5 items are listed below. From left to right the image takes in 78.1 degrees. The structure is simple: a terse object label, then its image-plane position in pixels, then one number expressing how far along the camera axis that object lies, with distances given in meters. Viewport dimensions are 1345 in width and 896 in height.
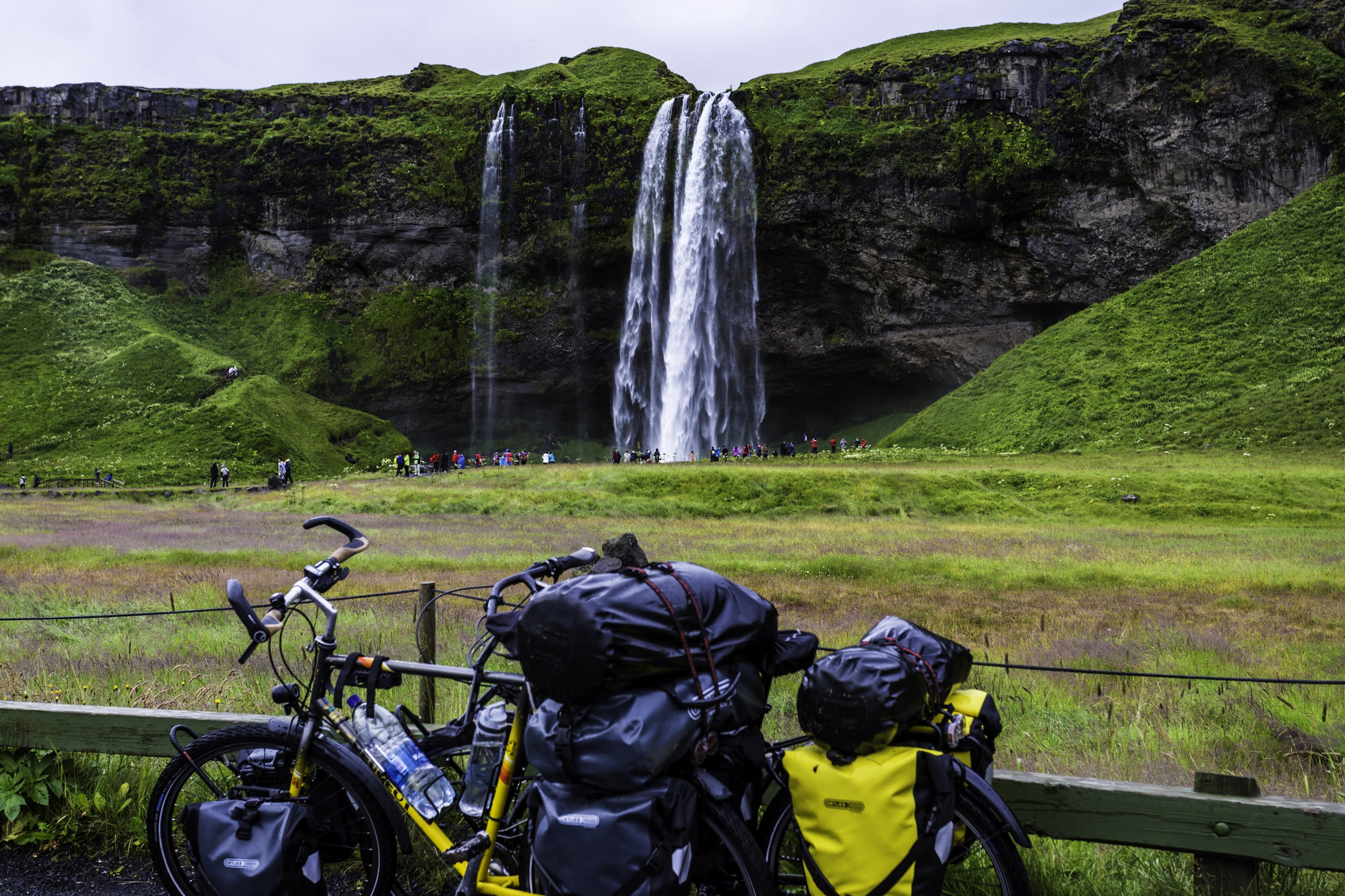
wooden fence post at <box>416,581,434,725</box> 4.97
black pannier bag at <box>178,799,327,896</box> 3.35
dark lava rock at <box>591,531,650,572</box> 7.45
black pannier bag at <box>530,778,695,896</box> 2.55
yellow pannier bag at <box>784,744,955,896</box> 2.60
